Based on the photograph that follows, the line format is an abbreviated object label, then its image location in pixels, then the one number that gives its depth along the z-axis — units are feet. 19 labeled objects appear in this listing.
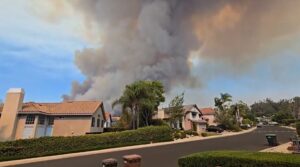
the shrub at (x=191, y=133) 88.59
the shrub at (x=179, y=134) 78.19
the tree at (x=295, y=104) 213.44
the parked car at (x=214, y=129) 121.70
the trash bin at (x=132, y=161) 14.47
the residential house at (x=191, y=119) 120.75
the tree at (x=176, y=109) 101.82
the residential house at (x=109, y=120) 123.46
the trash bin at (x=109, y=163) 13.36
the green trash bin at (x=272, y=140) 52.10
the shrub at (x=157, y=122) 89.84
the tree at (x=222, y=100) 159.90
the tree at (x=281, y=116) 209.17
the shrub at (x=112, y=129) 82.48
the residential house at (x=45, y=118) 68.05
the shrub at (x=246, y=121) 185.27
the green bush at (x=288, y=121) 188.45
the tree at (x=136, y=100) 81.76
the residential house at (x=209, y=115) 161.78
